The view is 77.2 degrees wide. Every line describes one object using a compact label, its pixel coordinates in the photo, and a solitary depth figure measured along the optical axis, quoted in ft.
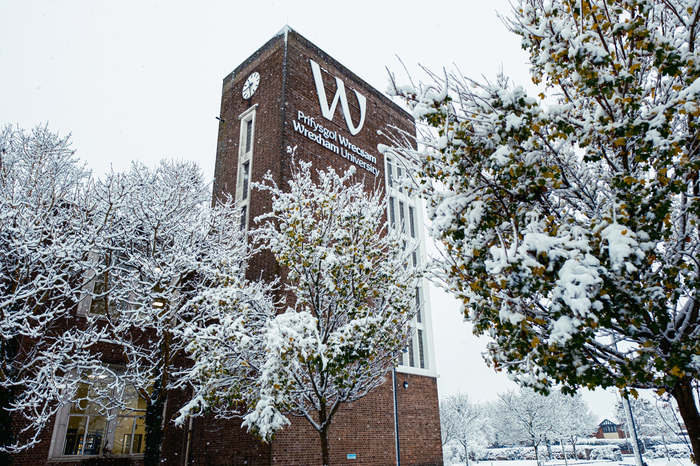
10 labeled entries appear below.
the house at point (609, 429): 254.78
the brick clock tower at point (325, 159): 52.65
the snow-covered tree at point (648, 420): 146.13
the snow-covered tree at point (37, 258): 34.68
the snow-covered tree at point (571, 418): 135.74
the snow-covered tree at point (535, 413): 119.96
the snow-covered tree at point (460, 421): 146.61
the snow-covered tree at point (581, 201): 13.50
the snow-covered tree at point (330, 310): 26.99
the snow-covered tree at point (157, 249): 36.55
